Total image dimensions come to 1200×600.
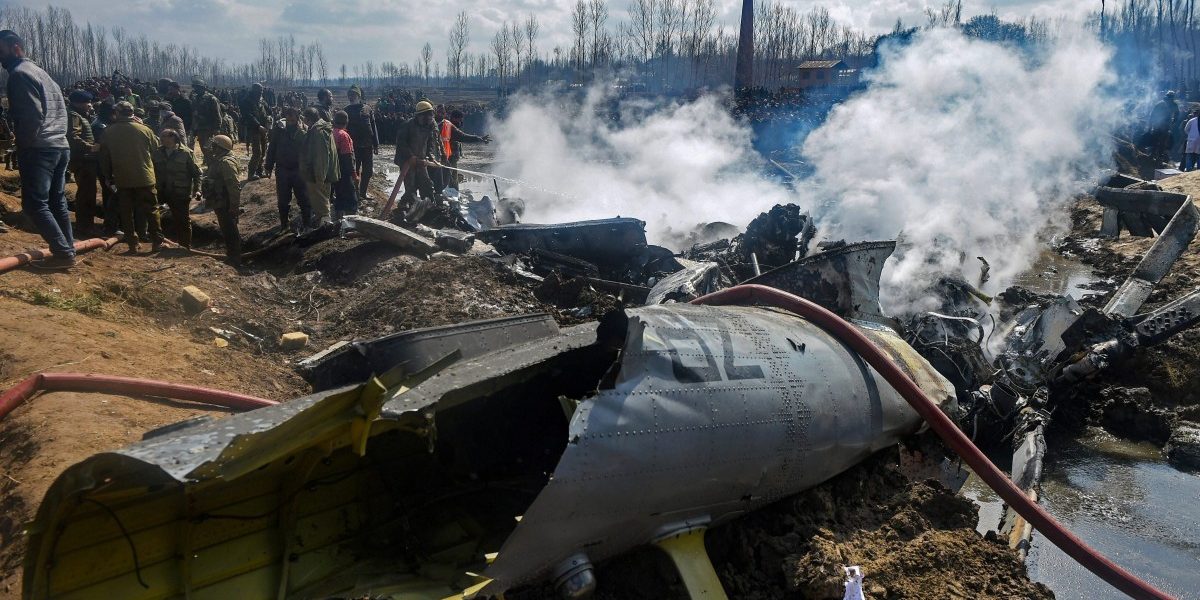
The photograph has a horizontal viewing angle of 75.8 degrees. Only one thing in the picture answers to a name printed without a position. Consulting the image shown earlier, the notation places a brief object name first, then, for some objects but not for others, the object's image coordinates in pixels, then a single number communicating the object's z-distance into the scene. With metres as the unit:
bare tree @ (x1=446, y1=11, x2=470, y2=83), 94.62
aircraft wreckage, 2.81
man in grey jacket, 6.90
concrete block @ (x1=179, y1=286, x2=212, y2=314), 7.98
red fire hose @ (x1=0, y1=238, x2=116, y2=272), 6.98
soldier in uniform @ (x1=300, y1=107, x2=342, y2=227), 11.22
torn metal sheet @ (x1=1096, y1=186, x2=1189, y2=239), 11.05
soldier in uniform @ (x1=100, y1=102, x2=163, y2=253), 8.91
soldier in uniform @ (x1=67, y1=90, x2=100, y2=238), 10.27
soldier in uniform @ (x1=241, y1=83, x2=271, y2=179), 17.91
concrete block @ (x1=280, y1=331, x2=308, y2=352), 7.85
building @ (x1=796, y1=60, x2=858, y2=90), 46.56
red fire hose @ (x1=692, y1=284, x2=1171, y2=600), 4.12
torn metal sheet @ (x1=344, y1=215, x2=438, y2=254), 10.59
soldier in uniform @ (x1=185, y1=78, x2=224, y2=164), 17.39
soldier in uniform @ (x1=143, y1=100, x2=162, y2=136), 15.26
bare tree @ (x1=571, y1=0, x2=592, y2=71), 71.75
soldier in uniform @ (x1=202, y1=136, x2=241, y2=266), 10.10
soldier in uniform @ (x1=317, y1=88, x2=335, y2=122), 15.77
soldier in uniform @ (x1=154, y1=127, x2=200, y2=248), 9.90
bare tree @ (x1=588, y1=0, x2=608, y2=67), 72.66
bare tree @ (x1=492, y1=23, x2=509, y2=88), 81.87
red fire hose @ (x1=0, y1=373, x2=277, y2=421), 4.89
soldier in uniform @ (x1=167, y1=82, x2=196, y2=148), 18.88
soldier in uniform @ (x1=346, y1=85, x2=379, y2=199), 15.16
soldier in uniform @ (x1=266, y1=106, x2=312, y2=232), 11.33
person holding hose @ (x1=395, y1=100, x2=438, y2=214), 13.66
